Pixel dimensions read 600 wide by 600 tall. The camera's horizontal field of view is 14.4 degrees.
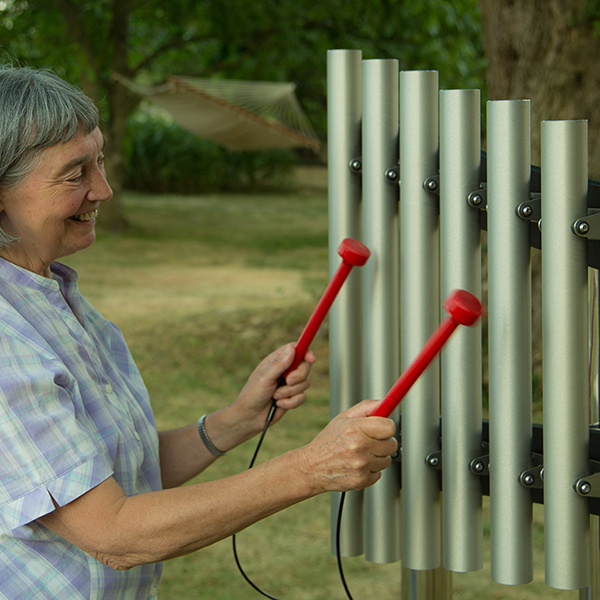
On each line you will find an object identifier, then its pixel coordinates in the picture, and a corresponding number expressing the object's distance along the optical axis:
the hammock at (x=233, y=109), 11.27
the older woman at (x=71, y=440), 2.72
